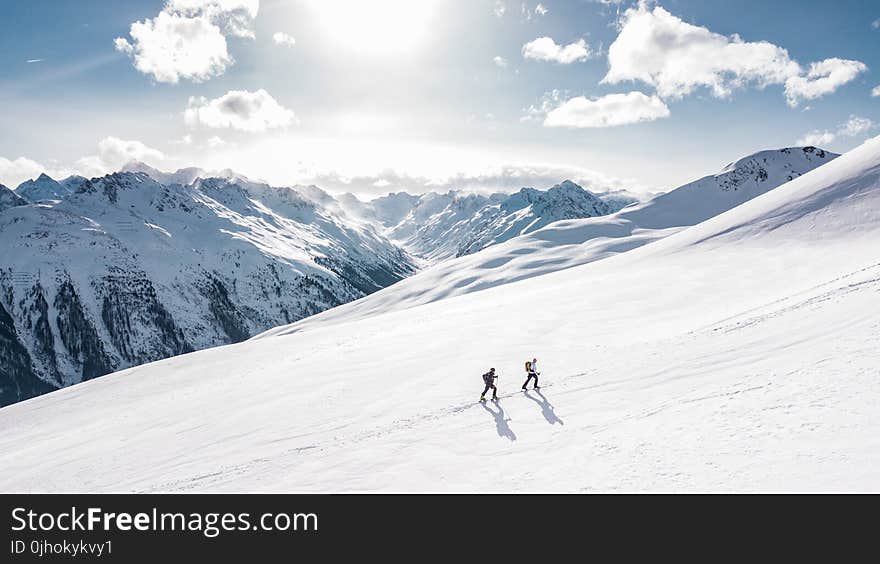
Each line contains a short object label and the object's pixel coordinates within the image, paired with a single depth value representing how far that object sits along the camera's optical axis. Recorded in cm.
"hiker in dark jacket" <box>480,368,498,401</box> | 1889
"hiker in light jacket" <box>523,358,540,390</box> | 1938
